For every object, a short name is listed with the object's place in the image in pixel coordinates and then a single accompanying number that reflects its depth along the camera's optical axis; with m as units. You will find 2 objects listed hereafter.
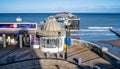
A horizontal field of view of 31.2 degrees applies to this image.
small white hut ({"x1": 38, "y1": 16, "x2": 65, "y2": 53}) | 27.95
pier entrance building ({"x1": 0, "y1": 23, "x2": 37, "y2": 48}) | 29.78
